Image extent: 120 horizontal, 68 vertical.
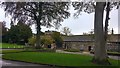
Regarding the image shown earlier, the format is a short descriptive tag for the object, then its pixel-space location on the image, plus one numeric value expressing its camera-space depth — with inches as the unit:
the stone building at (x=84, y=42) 977.4
